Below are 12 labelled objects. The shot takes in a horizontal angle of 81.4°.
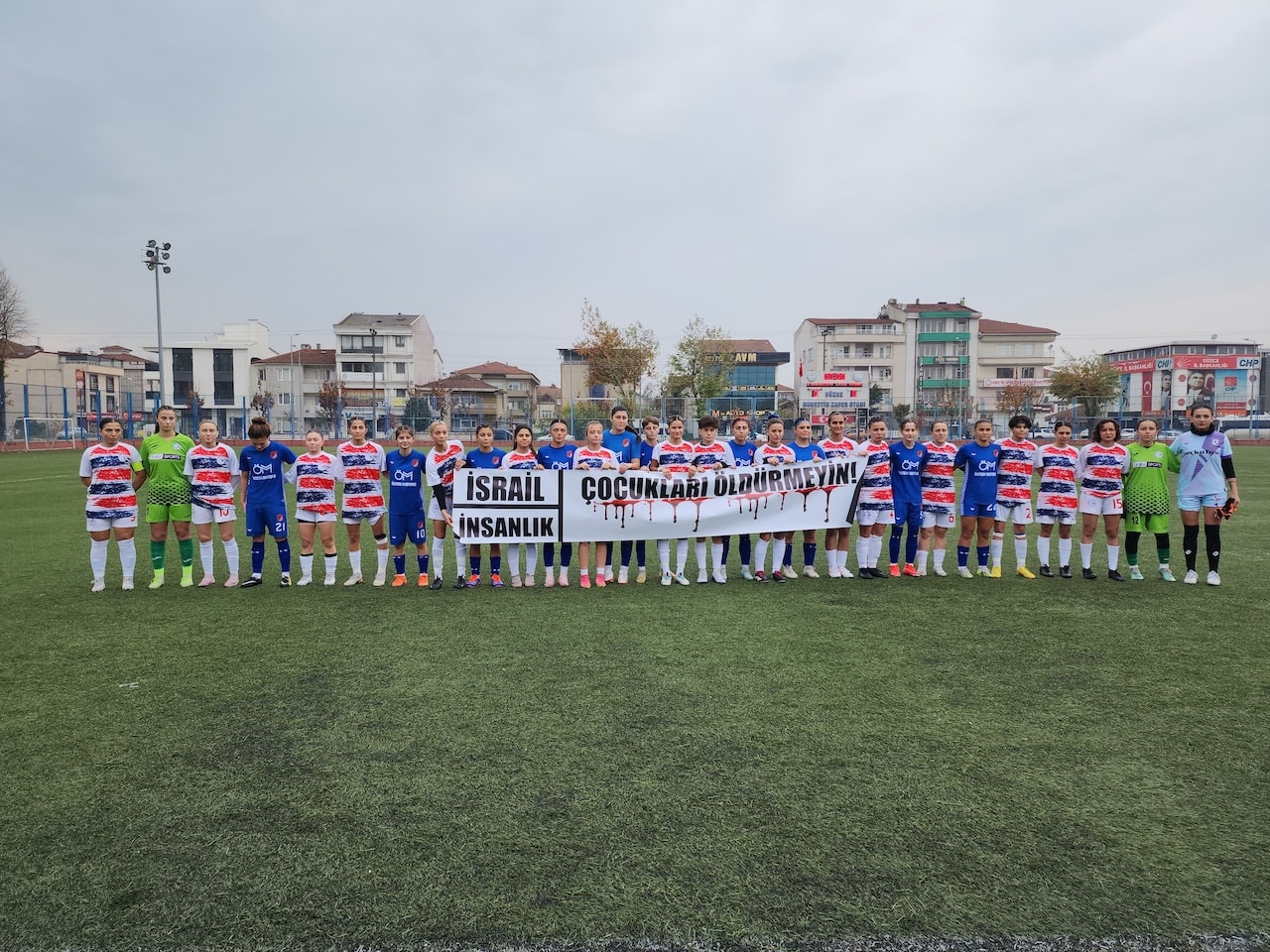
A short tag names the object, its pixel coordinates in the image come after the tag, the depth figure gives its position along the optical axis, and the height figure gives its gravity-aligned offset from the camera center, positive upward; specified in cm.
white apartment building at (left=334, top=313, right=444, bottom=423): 6347 +634
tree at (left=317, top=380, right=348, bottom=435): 5894 +265
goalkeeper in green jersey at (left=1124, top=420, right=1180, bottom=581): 750 -70
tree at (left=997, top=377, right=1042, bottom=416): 4969 +209
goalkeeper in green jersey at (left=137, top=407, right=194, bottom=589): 736 -61
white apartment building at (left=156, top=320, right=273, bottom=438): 6625 +550
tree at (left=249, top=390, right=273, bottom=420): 3462 +181
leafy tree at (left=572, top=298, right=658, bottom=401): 4022 +401
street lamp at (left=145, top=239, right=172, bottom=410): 3109 +736
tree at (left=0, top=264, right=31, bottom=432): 3897 +602
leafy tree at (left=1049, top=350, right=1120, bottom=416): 5194 +337
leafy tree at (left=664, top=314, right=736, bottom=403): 3928 +313
